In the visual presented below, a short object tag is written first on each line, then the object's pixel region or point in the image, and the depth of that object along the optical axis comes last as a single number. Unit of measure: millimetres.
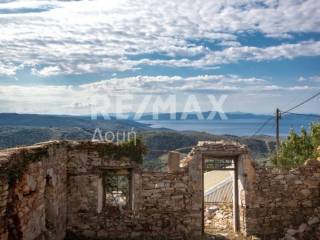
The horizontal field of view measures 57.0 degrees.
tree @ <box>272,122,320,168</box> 13801
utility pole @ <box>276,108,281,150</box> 15582
